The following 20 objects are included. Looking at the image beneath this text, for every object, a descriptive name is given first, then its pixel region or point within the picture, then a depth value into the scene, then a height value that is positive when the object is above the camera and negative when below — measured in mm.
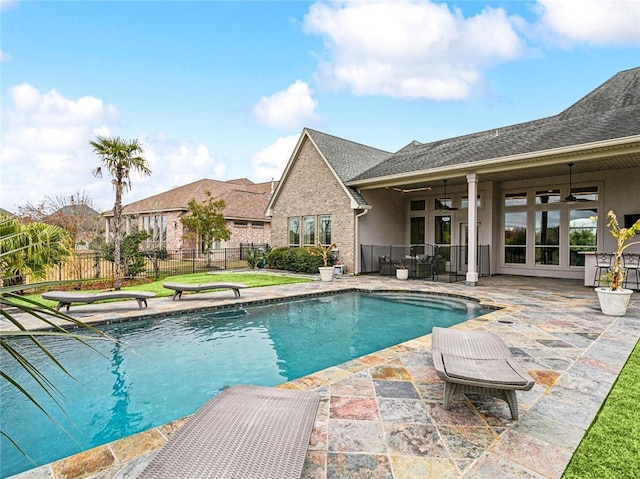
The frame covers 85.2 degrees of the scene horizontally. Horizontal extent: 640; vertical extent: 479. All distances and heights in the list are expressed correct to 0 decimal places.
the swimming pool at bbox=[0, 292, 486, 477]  3585 -1897
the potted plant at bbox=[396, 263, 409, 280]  13008 -1312
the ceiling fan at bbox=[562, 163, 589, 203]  10736 +1319
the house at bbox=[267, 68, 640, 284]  10252 +1938
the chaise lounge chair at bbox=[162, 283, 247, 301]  8760 -1286
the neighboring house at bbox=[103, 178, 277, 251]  24250 +1598
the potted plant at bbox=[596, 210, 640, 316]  6715 -1034
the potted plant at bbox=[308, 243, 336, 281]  12634 -1110
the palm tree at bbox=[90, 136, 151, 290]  10367 +2218
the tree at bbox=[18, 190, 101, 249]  19391 +1340
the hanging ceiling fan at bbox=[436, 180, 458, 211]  13039 +1491
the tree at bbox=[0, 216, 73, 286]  8422 -475
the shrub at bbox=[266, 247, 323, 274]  15250 -1038
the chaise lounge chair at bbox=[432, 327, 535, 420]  2878 -1198
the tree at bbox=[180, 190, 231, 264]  19156 +814
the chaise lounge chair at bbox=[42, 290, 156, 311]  7219 -1300
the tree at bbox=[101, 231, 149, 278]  13000 -687
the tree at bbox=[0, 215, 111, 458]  5568 -535
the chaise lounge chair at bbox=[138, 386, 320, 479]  1928 -1294
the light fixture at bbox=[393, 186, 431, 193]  14887 +2173
